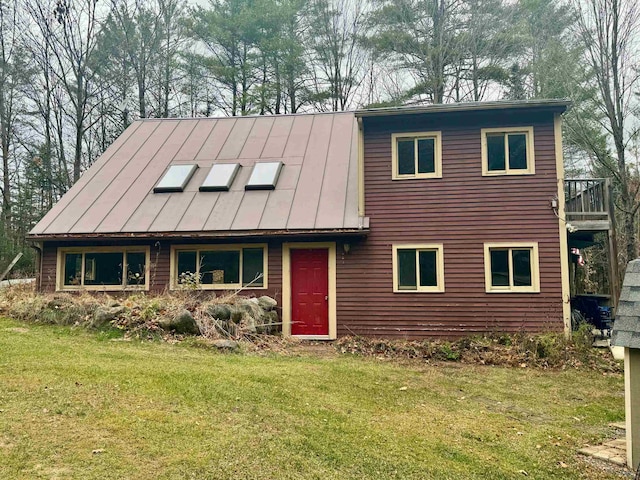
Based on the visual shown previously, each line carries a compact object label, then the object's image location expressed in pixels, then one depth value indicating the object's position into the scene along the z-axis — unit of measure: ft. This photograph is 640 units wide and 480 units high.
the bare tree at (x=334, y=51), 69.05
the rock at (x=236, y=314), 31.09
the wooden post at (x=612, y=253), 32.27
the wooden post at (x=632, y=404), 13.71
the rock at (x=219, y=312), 30.73
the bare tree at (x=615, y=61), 39.11
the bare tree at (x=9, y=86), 63.31
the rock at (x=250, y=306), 32.28
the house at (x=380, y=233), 32.81
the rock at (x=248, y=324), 30.99
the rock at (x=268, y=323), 32.60
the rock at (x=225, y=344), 27.50
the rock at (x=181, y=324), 29.60
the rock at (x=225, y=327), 30.05
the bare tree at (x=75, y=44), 61.31
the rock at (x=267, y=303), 34.09
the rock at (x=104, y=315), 30.07
